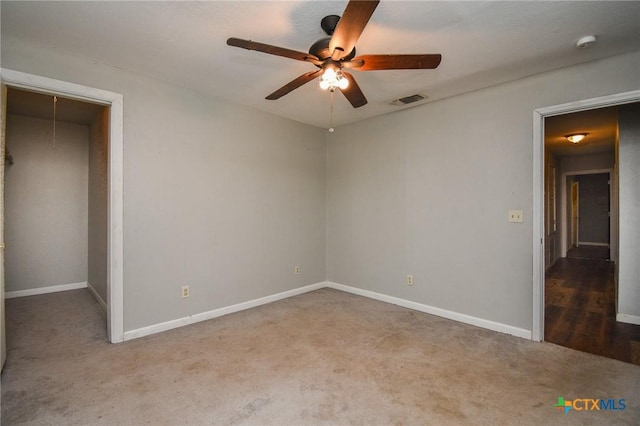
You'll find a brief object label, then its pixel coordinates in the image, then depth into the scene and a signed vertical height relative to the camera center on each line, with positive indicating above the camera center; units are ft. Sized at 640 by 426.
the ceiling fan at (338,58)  5.37 +3.08
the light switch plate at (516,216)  9.29 -0.14
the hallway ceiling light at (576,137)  15.55 +4.04
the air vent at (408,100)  10.62 +4.22
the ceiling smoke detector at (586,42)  6.88 +4.08
